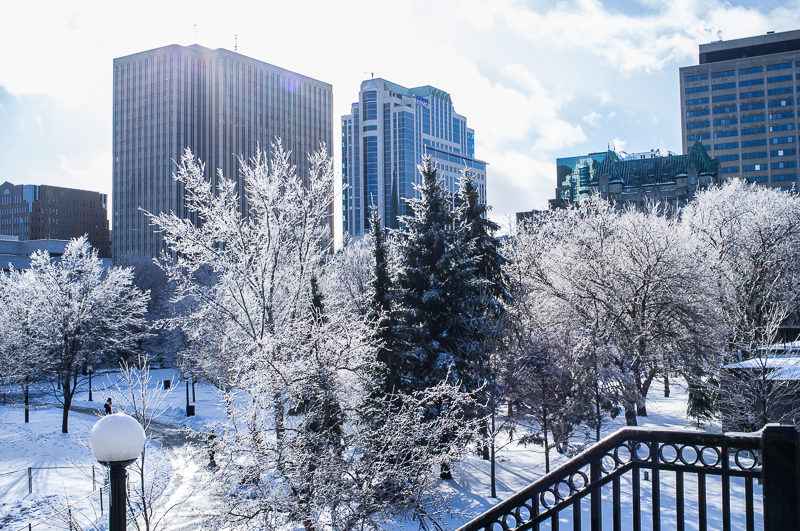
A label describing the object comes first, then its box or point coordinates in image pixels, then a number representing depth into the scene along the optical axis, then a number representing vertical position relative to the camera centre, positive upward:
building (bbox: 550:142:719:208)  96.31 +19.03
